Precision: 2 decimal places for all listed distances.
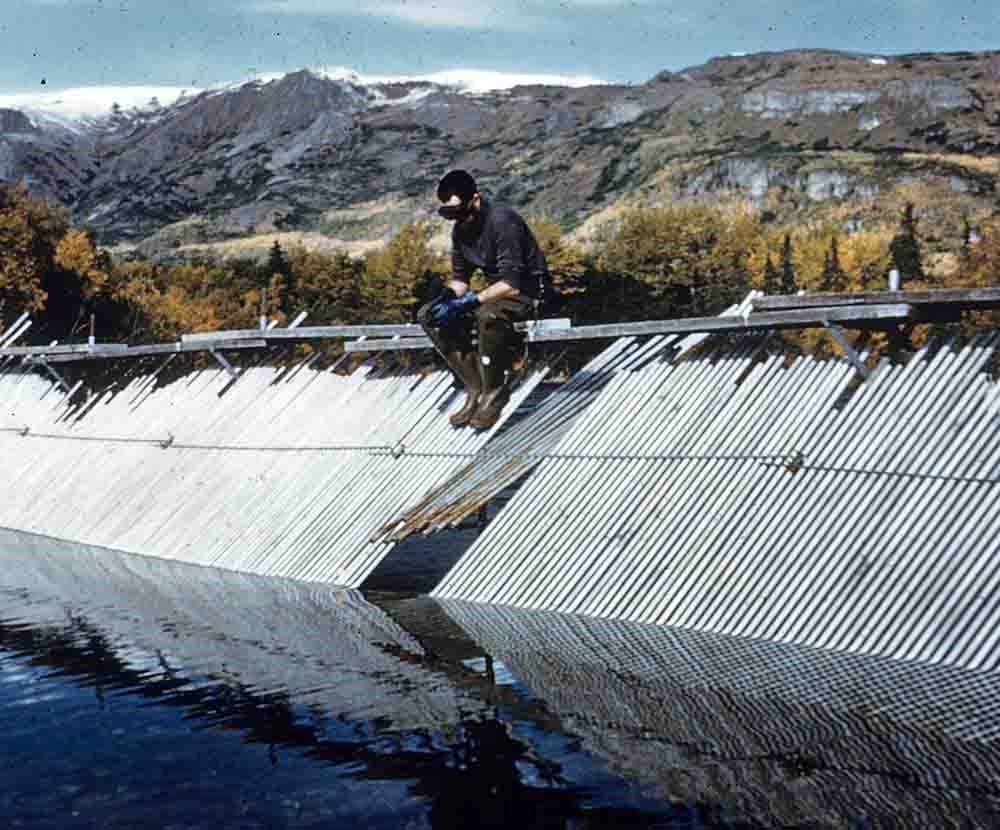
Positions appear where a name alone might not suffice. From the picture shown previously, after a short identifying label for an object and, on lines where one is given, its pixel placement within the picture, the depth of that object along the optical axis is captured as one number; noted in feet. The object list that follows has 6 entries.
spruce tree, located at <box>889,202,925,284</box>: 583.58
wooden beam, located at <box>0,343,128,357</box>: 104.06
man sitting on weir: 62.59
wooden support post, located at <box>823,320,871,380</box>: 56.18
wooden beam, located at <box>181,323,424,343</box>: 78.48
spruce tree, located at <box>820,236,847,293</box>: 650.43
